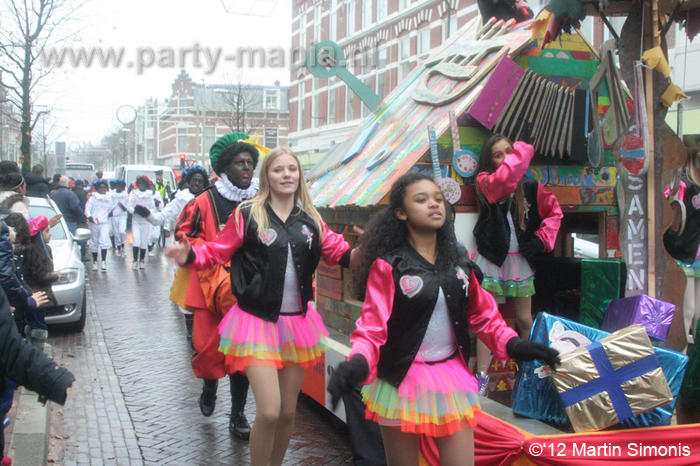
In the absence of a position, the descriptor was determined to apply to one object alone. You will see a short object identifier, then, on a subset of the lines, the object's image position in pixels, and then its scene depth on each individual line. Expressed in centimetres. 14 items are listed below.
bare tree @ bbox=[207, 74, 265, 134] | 3675
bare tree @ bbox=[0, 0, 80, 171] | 1823
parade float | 342
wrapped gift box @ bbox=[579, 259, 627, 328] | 409
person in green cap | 479
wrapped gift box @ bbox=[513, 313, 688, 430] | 325
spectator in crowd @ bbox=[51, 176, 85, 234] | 1330
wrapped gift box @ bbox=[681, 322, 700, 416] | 353
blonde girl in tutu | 363
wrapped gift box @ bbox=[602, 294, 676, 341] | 352
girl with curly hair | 289
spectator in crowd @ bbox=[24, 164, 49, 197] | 1223
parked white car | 817
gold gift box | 315
